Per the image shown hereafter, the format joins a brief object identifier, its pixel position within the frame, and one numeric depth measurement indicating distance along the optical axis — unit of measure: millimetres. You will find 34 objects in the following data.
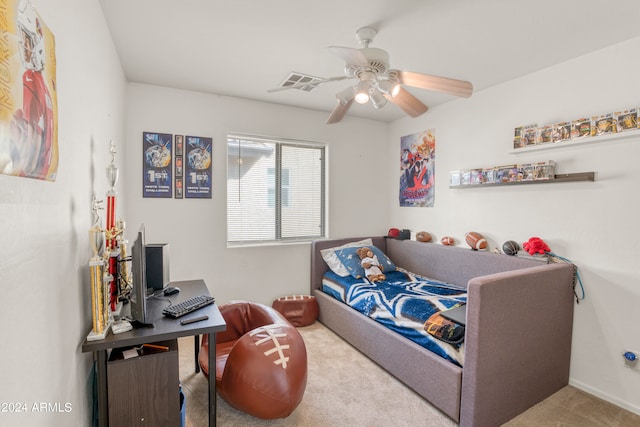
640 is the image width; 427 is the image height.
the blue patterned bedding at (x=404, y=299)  2168
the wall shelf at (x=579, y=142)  2068
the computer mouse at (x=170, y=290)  2164
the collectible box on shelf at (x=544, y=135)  2486
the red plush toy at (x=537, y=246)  2479
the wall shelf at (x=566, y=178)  2250
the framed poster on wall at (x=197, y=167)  3137
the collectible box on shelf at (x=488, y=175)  2852
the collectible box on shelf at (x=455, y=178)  3203
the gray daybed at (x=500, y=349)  1786
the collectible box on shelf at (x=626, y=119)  2037
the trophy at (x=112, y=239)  1592
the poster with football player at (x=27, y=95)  750
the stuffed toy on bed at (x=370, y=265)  3252
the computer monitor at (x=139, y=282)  1490
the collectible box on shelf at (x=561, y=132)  2379
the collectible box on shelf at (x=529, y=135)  2578
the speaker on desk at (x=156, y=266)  2234
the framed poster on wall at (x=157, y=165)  2977
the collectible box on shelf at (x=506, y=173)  2674
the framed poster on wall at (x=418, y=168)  3624
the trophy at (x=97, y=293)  1376
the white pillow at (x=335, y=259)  3426
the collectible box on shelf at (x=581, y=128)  2271
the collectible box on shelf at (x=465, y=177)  3083
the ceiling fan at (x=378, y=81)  1737
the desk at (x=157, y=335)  1395
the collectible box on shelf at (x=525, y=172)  2562
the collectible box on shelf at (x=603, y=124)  2154
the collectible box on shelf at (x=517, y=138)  2691
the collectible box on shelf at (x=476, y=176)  2970
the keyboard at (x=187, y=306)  1706
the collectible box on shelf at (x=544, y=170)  2445
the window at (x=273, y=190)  3467
